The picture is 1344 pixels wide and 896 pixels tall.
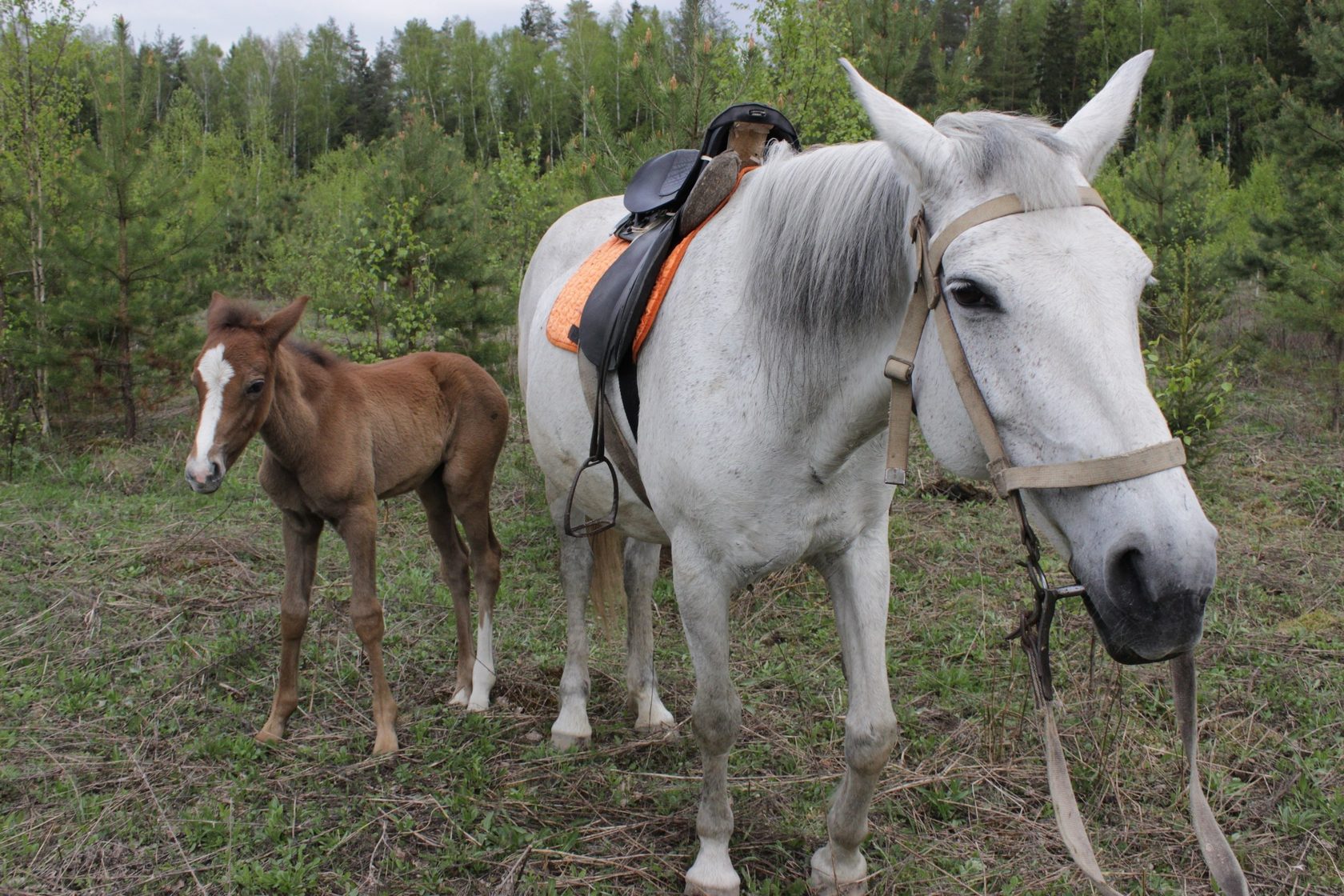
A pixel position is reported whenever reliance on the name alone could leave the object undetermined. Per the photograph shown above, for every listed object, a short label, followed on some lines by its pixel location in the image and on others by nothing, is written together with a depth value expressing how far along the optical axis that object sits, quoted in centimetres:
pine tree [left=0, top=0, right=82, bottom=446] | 803
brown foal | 310
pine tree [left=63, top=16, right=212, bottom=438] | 781
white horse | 134
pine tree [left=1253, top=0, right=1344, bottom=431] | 827
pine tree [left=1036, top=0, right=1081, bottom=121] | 3159
